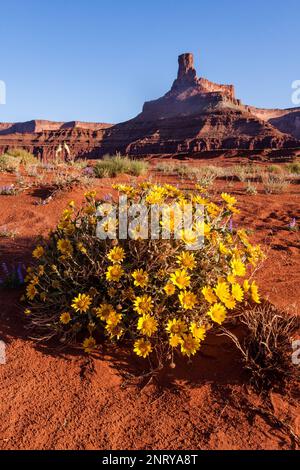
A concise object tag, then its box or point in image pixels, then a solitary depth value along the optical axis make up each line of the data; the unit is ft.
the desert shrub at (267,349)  7.30
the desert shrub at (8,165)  29.63
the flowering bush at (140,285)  7.59
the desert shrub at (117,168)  32.27
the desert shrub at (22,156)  39.29
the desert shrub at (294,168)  55.43
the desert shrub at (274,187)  28.76
